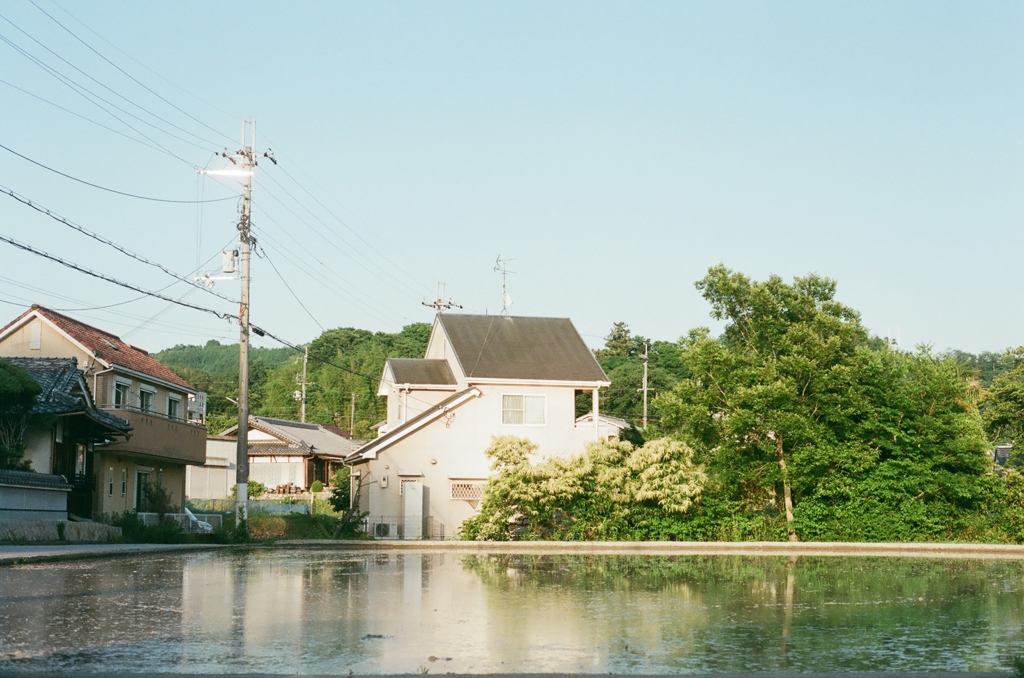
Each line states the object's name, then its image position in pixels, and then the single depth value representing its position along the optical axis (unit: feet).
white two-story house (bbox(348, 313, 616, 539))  127.13
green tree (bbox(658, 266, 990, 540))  105.19
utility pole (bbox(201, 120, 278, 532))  108.88
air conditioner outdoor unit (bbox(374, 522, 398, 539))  124.99
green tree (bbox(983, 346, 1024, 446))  151.02
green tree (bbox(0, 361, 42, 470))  92.07
